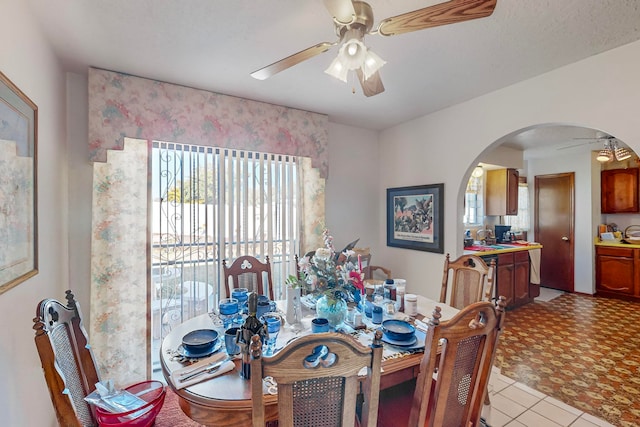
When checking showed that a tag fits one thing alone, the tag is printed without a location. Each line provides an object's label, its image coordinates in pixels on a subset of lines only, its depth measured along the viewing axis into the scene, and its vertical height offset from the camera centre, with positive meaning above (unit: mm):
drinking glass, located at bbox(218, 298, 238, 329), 1705 -592
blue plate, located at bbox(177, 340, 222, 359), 1381 -684
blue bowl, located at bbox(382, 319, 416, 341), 1489 -650
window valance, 2334 +900
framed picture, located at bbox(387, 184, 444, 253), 3171 -45
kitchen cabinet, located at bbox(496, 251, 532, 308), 3941 -915
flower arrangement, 1589 -353
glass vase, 1634 -555
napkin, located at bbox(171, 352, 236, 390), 1175 -689
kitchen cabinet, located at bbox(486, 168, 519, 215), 4582 +358
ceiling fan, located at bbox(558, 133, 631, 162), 4031 +912
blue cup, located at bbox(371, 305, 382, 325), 1750 -626
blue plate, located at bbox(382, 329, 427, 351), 1446 -675
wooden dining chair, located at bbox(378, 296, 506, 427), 1057 -598
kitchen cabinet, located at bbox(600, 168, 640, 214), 4777 +398
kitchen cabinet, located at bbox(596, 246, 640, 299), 4523 -948
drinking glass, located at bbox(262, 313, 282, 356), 1414 -612
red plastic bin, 1271 -976
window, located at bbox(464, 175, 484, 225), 4941 +185
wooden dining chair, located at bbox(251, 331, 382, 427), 841 -517
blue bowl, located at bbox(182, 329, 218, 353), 1389 -657
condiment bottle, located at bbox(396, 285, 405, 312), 2020 -595
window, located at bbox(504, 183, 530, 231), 5617 +30
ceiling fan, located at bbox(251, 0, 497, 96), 1162 +835
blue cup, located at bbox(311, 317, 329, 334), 1514 -597
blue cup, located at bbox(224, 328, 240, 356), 1410 -644
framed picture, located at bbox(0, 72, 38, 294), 1226 +133
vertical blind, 2676 -73
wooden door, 5141 -262
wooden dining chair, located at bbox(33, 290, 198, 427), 949 -577
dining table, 1077 -706
